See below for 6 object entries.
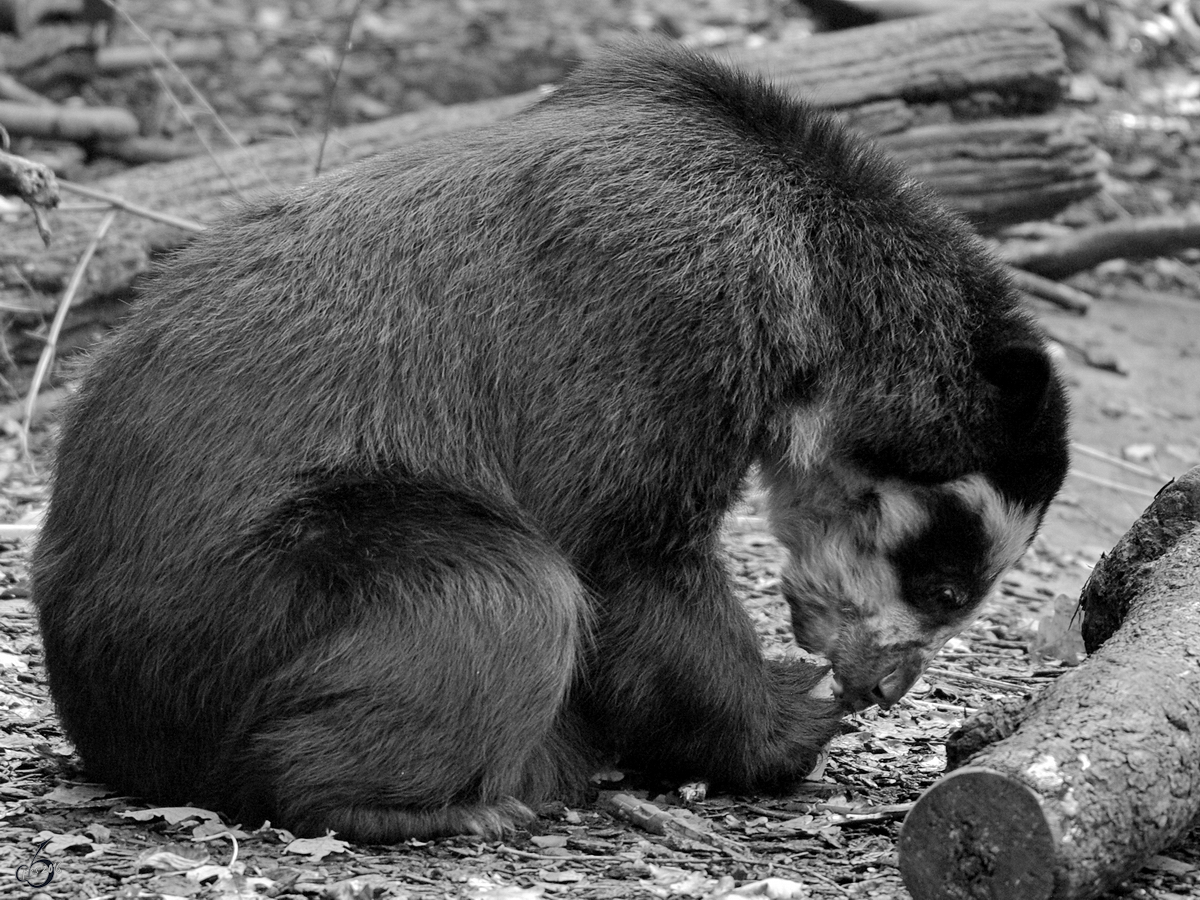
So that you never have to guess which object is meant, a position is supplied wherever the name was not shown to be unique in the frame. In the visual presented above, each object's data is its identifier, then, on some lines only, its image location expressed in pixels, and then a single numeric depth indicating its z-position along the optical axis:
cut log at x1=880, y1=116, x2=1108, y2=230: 19.20
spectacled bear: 7.83
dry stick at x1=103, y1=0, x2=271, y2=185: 14.40
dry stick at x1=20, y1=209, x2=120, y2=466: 14.16
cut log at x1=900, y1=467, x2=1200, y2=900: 6.29
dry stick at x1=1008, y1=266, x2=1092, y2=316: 22.16
